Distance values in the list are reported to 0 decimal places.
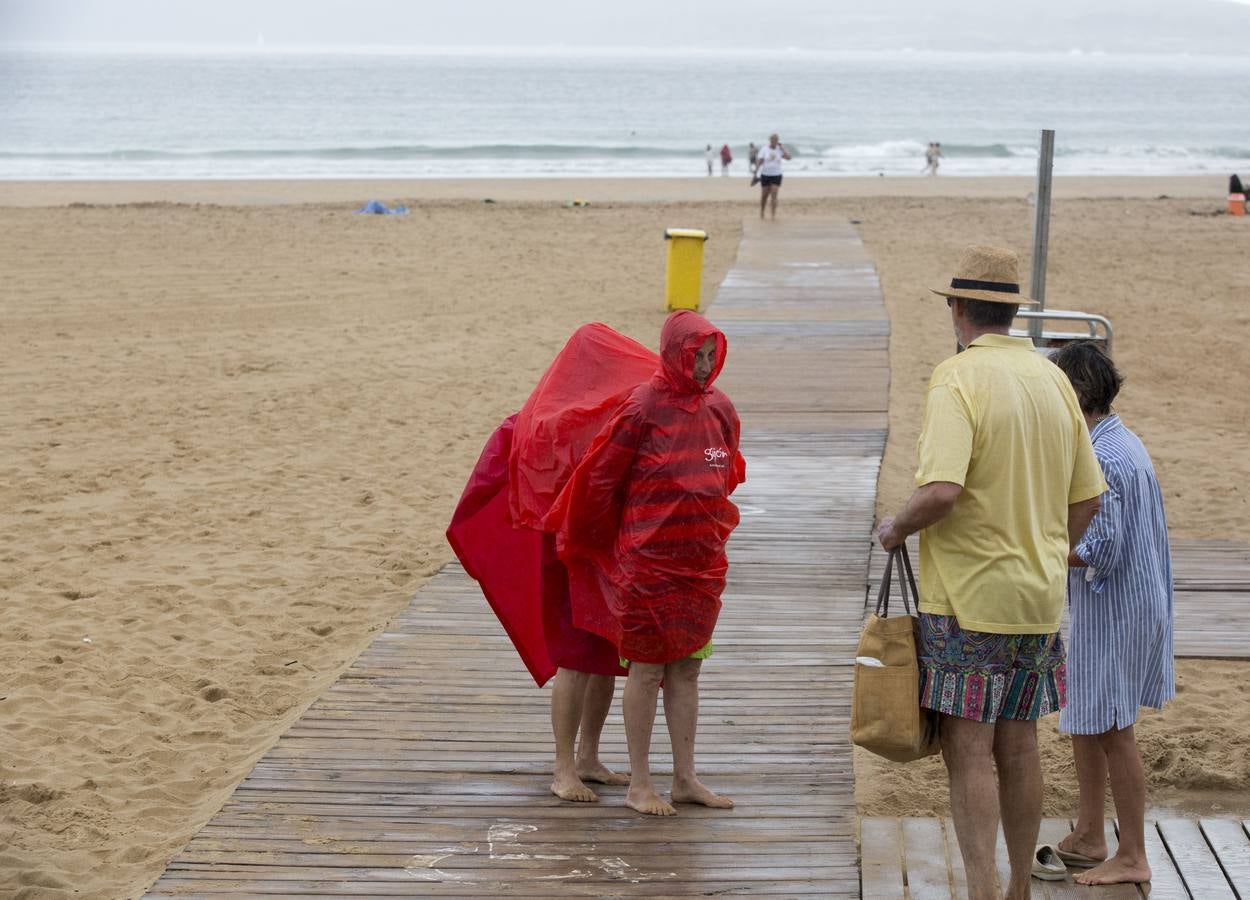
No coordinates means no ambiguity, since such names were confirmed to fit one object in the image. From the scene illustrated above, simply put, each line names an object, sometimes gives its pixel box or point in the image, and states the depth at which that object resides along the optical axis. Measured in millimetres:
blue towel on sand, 49000
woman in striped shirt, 7270
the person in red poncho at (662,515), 7574
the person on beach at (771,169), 46187
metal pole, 14750
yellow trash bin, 28562
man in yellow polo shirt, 6520
